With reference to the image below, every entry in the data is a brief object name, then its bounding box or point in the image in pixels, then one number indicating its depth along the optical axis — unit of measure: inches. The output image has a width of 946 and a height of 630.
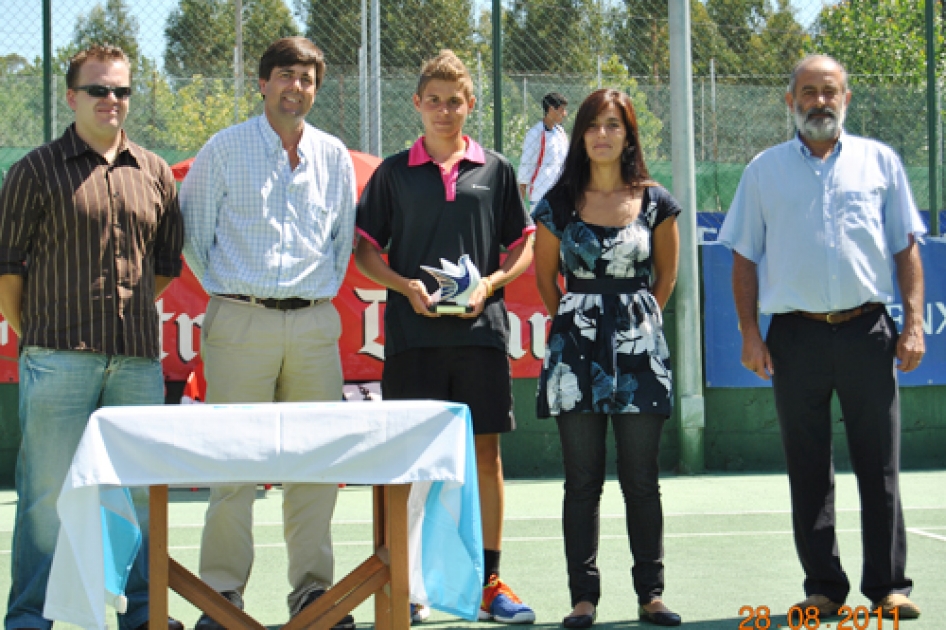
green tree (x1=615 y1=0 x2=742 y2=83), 489.7
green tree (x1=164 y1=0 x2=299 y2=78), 437.1
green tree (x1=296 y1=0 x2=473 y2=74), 440.5
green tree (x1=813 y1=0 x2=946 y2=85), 841.5
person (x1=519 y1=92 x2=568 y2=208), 431.2
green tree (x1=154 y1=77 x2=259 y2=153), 527.5
